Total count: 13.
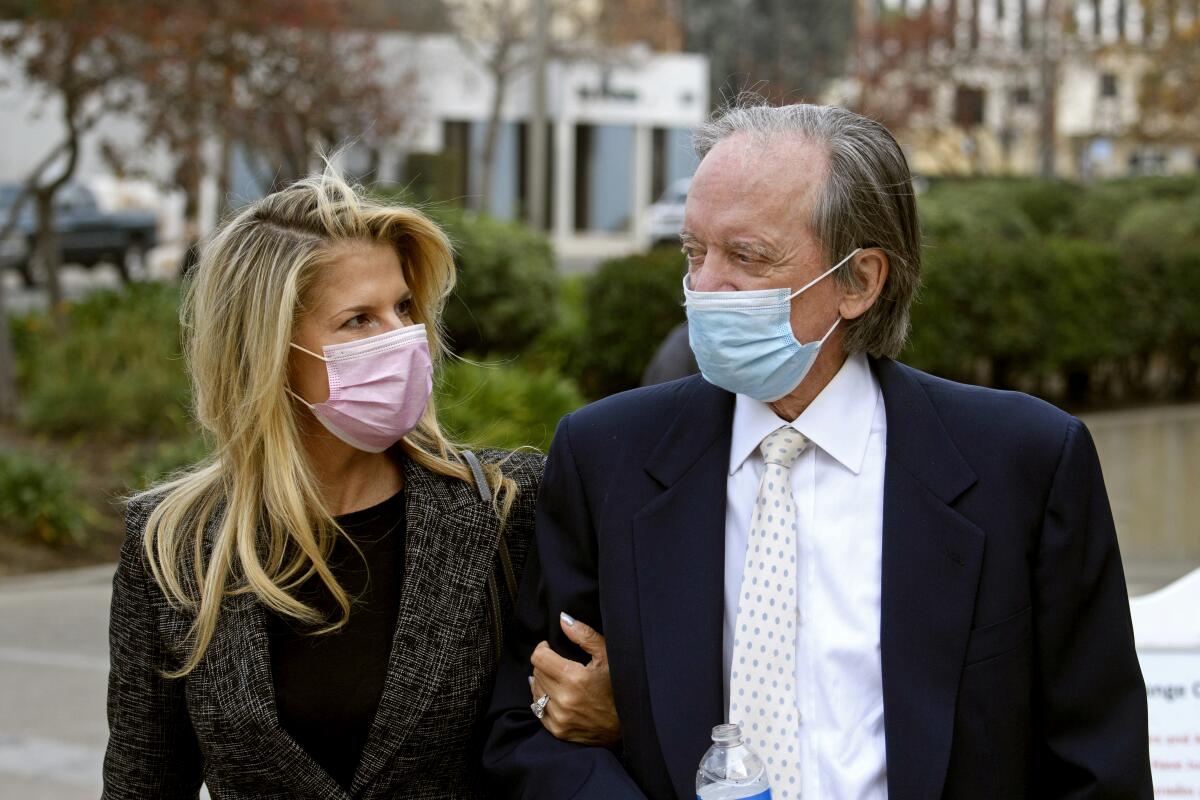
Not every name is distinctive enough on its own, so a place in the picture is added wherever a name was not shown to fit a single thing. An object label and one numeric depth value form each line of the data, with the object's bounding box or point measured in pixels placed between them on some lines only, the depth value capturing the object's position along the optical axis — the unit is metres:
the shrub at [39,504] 9.45
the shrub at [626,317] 12.76
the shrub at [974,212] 19.92
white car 37.09
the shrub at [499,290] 13.66
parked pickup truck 30.48
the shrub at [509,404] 9.42
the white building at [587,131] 41.41
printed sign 3.26
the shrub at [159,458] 9.62
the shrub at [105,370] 11.66
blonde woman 2.74
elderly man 2.35
